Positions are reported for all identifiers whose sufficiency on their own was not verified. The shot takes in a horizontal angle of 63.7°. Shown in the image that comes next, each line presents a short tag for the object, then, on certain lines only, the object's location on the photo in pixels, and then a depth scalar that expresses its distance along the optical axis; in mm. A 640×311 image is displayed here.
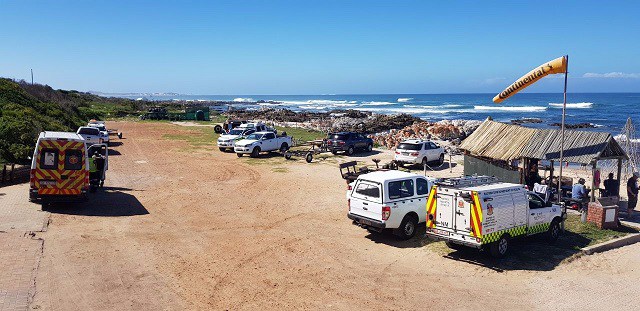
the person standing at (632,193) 16828
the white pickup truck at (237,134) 33844
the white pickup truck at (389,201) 13562
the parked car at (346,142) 32500
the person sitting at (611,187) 17469
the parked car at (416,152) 27547
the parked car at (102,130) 32916
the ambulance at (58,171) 15844
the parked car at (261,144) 30953
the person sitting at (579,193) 17031
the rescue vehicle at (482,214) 11828
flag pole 15754
